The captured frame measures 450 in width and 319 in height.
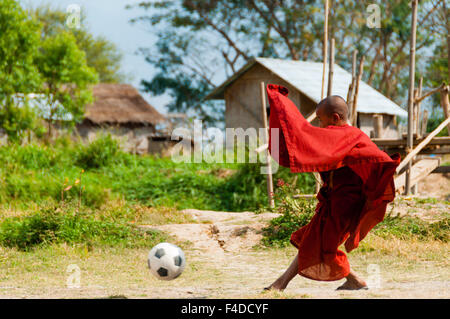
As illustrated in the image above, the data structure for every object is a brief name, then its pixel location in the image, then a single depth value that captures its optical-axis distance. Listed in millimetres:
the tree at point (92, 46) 33344
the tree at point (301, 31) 26688
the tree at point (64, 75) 19844
